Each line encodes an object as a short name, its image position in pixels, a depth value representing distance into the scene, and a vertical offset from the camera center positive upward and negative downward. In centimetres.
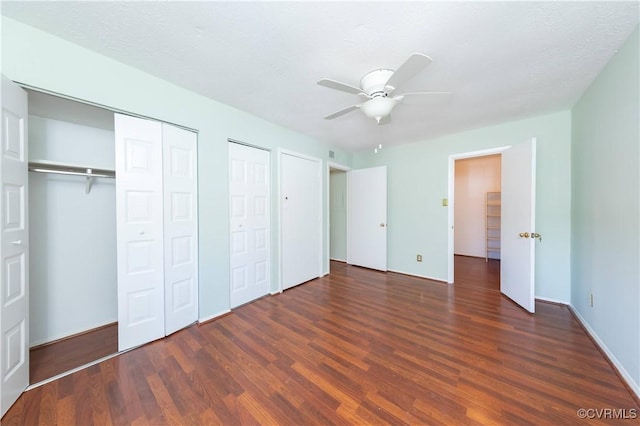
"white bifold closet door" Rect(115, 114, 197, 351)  186 -17
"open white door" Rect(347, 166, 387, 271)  411 -12
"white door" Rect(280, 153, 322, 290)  322 -11
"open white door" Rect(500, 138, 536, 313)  246 -15
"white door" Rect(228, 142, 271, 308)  264 -15
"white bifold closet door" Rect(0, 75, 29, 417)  129 -24
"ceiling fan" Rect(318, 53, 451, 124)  151 +92
